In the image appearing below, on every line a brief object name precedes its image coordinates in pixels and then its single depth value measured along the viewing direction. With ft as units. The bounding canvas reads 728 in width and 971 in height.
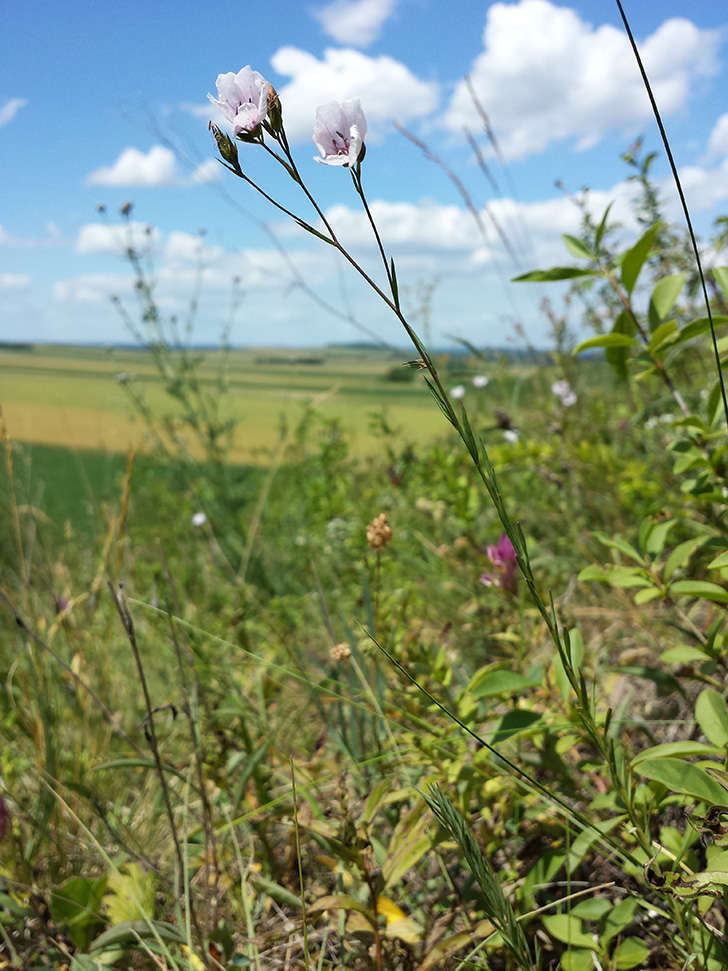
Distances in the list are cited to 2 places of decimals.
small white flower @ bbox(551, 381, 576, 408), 7.64
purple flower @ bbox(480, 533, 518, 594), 1.24
